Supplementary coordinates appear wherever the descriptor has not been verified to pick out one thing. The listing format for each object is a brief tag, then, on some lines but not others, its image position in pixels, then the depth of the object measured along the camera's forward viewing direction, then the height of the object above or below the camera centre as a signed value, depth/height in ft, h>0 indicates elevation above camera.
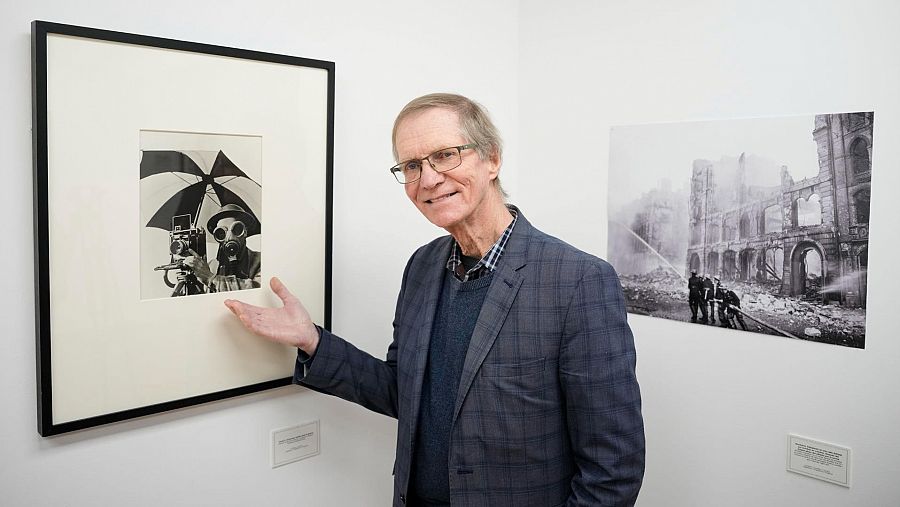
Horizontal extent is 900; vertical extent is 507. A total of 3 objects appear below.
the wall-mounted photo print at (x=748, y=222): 4.71 +0.13
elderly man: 3.92 -0.75
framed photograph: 3.73 +0.13
